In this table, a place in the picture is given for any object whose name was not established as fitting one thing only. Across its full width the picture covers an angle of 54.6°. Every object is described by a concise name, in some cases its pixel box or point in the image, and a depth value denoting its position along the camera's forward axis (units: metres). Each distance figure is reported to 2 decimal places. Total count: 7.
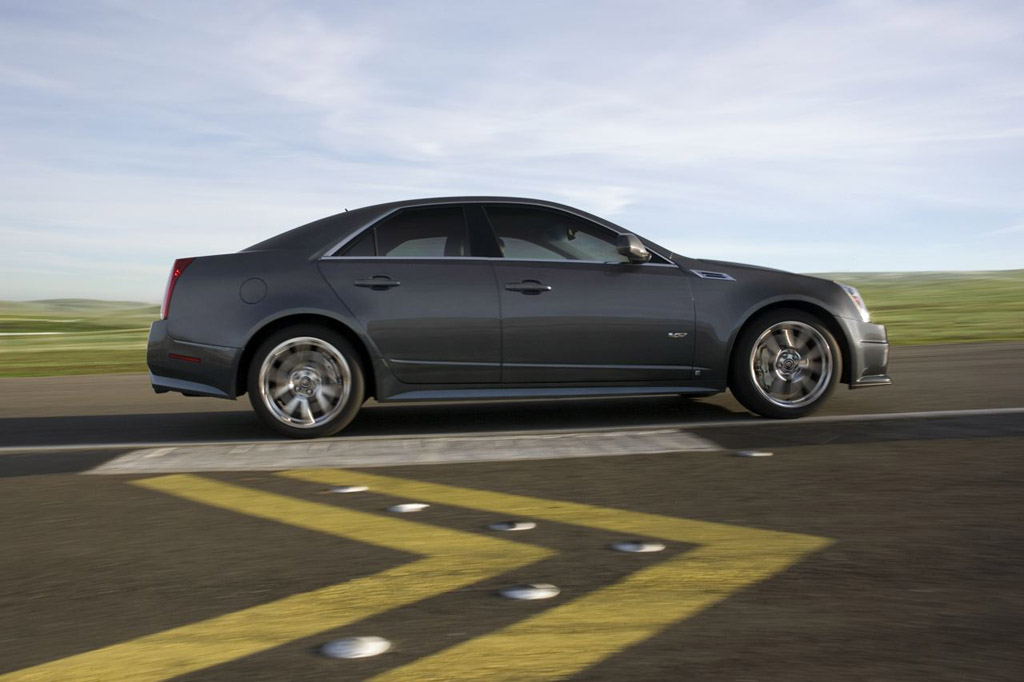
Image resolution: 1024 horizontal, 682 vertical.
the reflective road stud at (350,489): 4.67
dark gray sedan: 6.39
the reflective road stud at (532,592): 2.95
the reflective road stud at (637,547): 3.46
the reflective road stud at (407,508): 4.18
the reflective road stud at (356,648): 2.50
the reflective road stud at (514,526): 3.81
